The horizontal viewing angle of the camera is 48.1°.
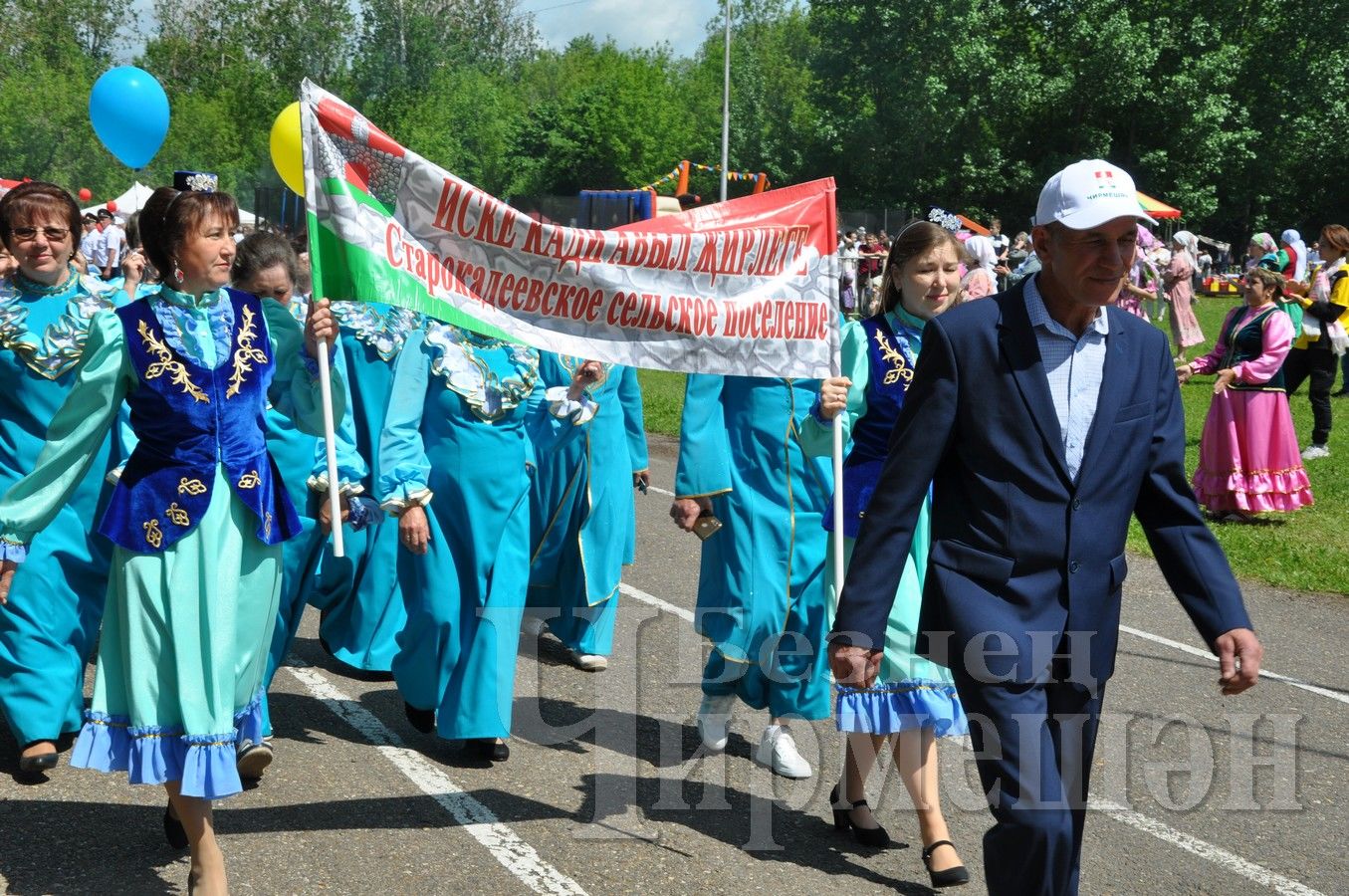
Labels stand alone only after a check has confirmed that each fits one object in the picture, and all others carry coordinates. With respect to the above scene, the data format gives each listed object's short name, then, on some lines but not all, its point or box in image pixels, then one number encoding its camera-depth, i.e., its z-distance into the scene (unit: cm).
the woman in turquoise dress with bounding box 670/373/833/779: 542
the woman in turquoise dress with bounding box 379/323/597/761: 536
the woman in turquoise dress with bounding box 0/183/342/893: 399
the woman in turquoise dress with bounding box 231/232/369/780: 586
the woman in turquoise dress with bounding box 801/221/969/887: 444
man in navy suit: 322
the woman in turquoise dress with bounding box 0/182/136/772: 538
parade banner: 452
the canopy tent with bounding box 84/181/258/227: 2954
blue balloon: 1348
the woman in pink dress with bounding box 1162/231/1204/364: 1998
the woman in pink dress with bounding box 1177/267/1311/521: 1103
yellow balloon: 788
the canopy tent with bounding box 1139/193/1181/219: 2942
